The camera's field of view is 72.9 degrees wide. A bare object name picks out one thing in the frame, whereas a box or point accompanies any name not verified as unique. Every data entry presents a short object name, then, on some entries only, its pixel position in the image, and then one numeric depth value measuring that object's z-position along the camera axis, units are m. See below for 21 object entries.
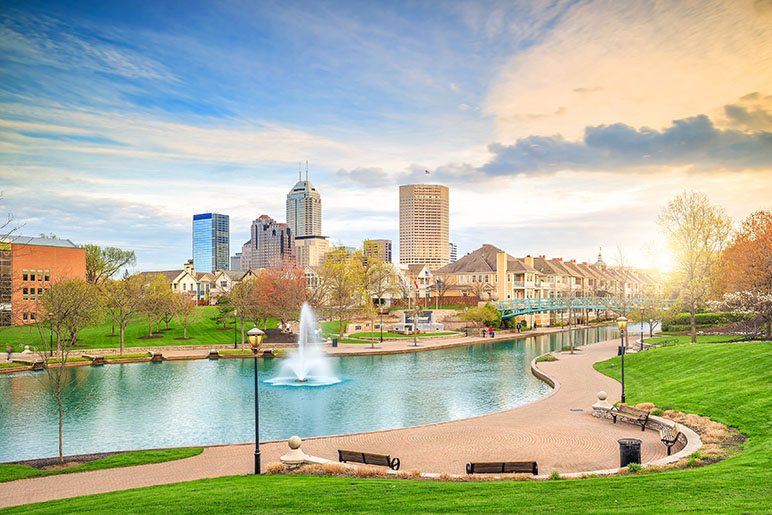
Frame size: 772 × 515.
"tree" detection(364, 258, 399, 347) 73.30
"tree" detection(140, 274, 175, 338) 59.06
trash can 15.41
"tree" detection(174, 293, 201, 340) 61.12
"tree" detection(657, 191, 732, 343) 43.78
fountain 36.56
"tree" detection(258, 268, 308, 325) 62.00
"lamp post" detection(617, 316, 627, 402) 26.24
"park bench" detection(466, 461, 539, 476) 14.76
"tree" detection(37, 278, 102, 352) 39.74
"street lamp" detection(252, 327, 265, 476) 16.20
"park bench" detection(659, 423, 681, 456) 17.42
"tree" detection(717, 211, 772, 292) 42.16
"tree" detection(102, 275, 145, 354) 53.04
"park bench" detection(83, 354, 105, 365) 44.12
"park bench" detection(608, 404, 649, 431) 20.64
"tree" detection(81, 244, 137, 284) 77.38
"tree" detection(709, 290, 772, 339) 37.22
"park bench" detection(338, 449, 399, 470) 15.69
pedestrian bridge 58.42
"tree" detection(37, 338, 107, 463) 31.91
